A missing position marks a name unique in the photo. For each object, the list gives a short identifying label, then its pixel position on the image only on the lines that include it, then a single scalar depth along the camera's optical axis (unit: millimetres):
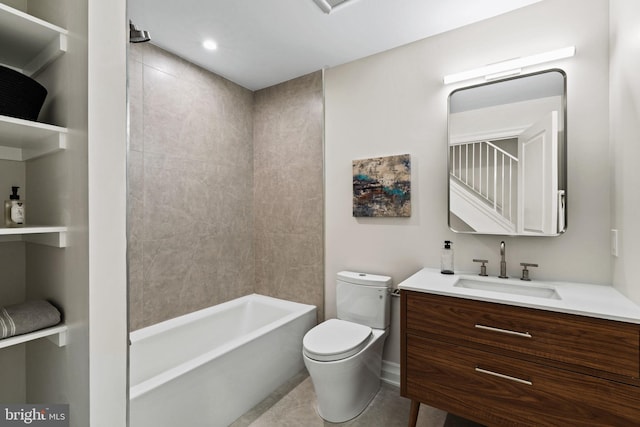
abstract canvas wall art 2186
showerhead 1260
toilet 1777
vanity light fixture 1662
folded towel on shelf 1013
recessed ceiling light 2129
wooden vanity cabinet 1174
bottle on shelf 1192
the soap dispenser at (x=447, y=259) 1928
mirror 1689
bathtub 1523
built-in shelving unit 1010
